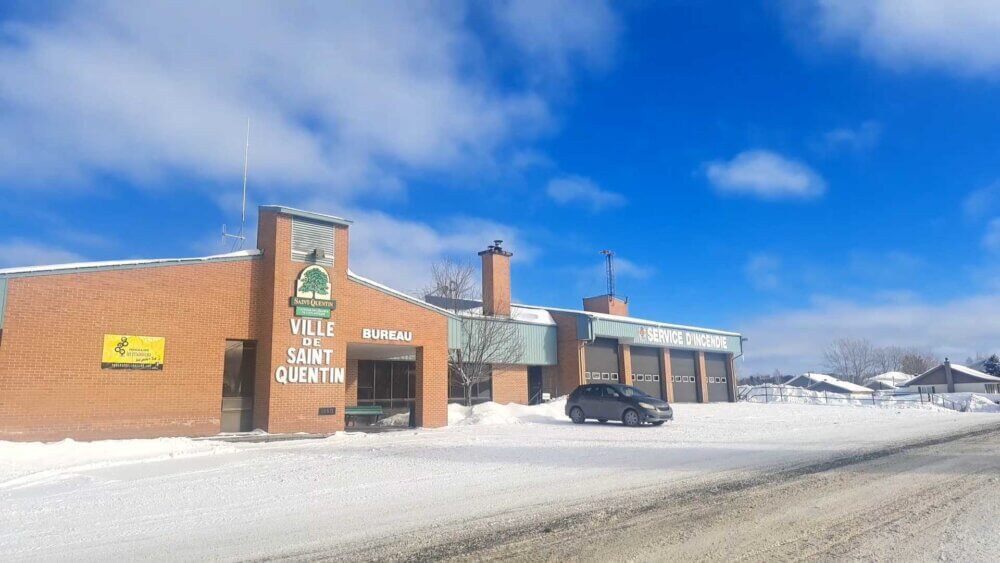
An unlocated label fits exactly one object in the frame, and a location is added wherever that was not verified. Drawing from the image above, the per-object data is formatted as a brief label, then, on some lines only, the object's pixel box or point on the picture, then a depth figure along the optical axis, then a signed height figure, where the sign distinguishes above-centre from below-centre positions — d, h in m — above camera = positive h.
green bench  22.09 -0.85
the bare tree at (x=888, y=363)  107.38 +2.95
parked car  20.73 -0.76
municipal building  15.30 +1.35
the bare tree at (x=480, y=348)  27.28 +1.65
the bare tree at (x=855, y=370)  98.44 +1.55
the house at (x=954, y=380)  66.38 -0.18
